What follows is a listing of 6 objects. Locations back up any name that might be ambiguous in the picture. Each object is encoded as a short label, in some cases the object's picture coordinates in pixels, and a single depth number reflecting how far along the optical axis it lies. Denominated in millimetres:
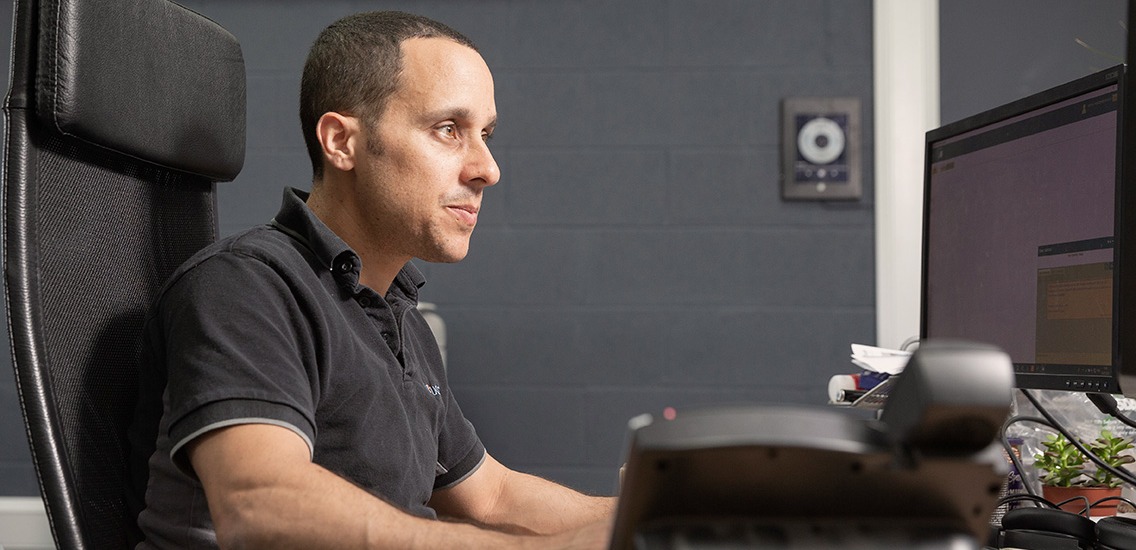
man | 924
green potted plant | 1319
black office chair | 956
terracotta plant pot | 1308
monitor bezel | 1028
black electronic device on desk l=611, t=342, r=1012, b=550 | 467
